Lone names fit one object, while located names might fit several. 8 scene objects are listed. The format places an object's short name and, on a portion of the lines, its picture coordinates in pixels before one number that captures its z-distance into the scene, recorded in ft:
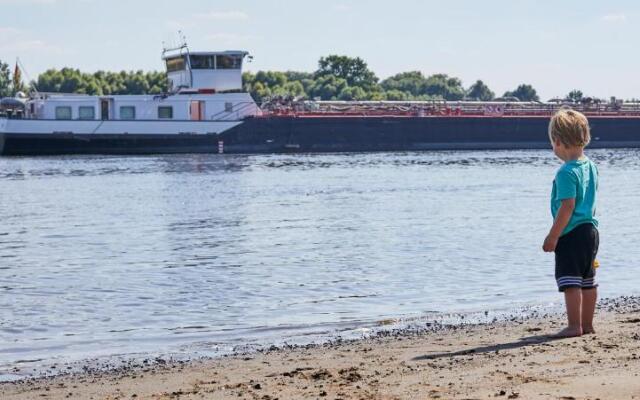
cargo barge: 206.39
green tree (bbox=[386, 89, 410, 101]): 562.79
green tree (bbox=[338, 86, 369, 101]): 541.75
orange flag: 226.81
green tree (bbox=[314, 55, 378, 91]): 615.98
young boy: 28.07
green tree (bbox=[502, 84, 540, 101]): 603.22
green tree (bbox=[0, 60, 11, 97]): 557.46
